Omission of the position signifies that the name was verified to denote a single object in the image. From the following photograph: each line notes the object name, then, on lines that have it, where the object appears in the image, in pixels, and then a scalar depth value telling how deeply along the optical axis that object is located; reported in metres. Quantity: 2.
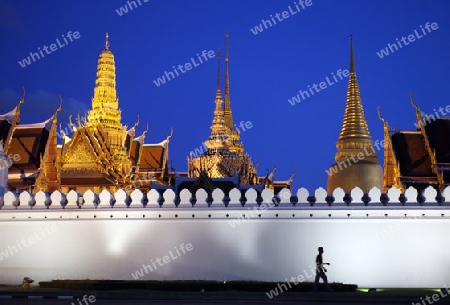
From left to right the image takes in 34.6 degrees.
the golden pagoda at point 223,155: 41.78
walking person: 14.61
